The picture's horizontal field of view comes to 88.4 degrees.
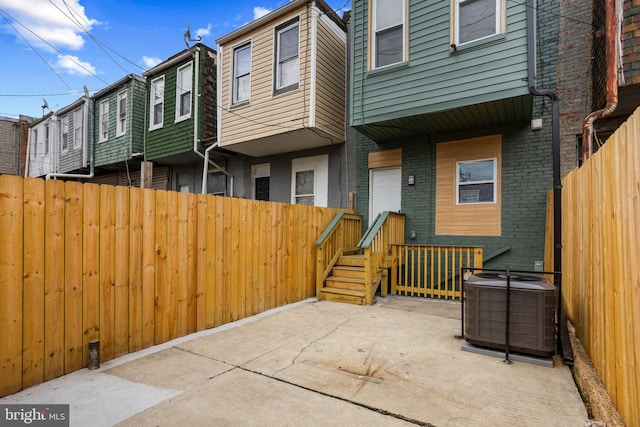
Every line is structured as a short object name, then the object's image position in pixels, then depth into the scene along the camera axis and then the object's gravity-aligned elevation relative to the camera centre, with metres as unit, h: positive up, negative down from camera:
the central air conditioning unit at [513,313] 3.23 -0.95
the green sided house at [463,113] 5.57 +1.98
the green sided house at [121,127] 11.35 +3.23
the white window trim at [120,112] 11.62 +3.80
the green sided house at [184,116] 9.52 +3.10
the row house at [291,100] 7.54 +2.87
